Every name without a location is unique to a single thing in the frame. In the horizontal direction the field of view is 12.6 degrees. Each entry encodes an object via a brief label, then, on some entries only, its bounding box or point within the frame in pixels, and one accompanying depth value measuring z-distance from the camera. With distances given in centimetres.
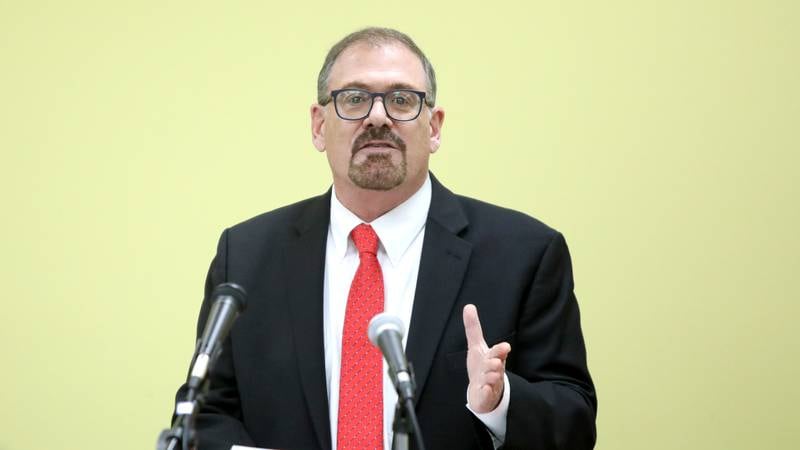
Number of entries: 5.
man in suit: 484
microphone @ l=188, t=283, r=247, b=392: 442
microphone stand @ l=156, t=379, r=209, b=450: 441
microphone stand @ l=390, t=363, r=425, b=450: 441
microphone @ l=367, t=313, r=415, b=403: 441
